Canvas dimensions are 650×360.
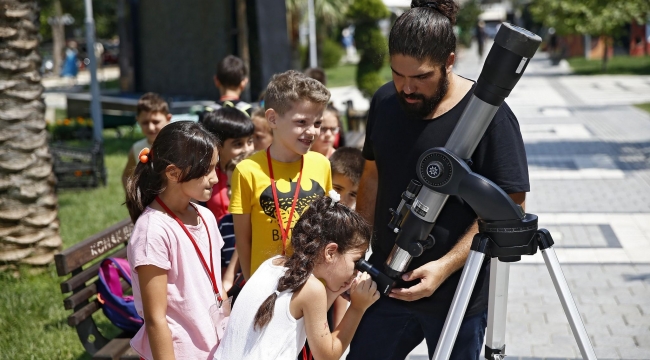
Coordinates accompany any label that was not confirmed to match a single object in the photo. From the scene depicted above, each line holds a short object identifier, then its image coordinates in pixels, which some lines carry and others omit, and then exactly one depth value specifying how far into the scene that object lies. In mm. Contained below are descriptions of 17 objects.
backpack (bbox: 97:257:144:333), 4129
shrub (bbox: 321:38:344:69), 40500
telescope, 2367
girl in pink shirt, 2736
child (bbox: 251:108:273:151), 4996
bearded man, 2691
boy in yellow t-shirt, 3271
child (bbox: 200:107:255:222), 4418
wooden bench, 4164
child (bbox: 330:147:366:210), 4305
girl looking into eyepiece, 2602
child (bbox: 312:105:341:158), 5141
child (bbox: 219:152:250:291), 4066
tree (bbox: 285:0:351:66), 29803
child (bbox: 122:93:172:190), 5457
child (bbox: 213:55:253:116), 6117
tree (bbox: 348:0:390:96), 18625
